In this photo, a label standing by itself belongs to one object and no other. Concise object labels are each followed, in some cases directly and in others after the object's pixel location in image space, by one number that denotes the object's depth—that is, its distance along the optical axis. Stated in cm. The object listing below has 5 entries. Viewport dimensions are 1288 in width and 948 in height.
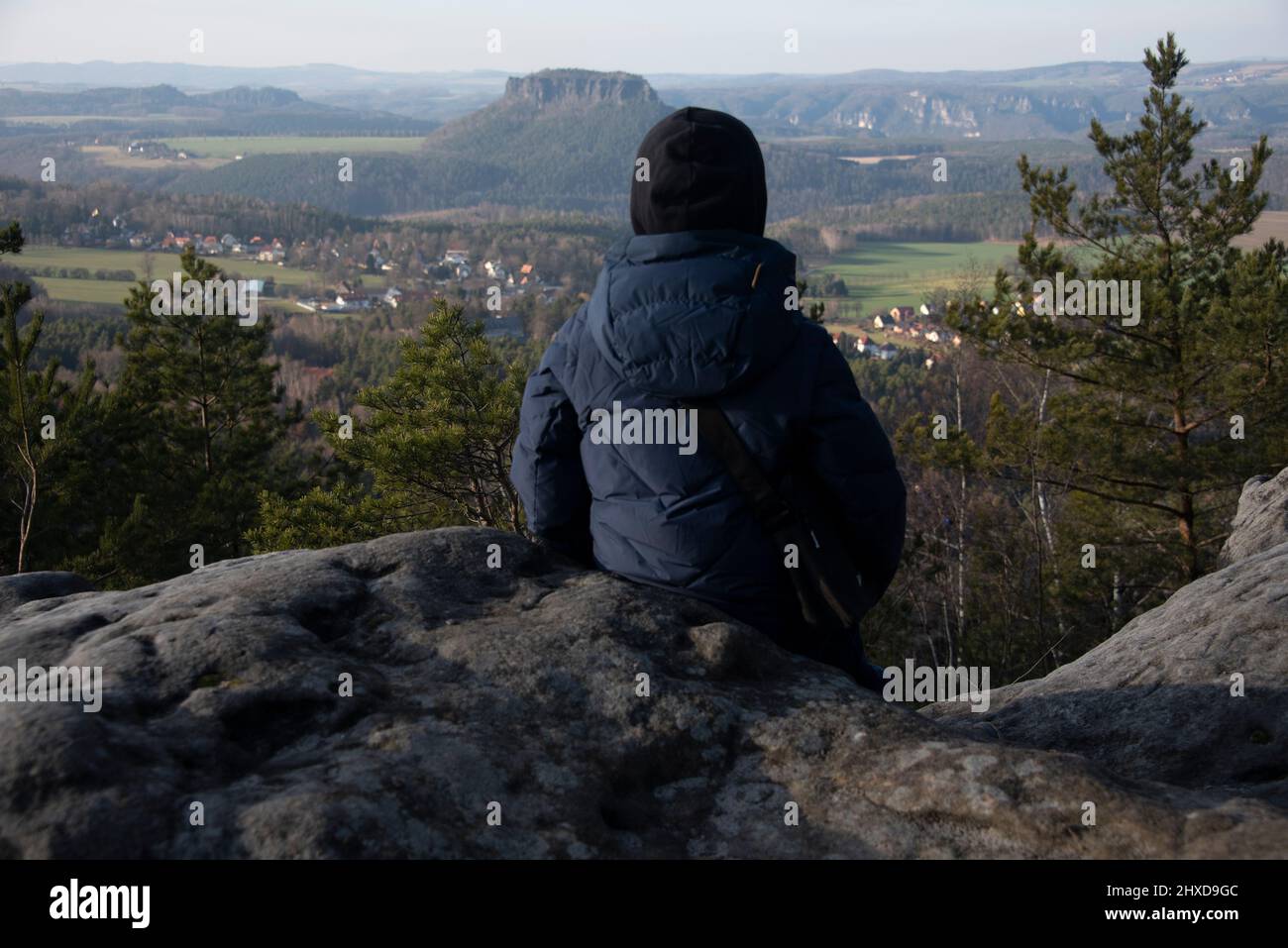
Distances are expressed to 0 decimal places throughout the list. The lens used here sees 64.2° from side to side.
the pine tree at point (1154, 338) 1441
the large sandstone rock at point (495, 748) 244
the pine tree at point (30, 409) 1112
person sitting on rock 353
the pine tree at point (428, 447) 1319
